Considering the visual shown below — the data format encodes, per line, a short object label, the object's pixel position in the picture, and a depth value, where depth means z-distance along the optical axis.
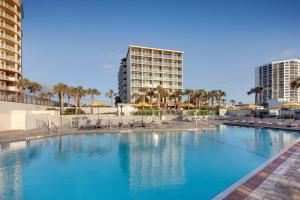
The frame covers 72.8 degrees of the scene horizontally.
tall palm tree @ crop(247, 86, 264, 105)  47.39
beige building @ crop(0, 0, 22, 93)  35.66
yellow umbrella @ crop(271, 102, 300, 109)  27.61
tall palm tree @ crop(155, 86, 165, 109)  44.74
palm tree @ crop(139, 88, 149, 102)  46.13
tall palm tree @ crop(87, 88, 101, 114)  42.64
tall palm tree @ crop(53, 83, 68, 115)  31.62
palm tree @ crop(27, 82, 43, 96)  34.03
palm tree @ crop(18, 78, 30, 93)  33.59
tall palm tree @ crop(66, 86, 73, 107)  32.88
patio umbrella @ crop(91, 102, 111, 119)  25.45
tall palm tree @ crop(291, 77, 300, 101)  32.00
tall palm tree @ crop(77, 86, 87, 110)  36.40
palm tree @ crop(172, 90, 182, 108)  48.42
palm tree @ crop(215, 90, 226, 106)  51.22
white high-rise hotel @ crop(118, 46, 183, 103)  54.31
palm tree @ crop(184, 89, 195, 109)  49.39
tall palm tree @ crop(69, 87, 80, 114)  34.12
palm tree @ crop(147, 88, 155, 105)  47.33
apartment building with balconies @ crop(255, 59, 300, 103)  100.50
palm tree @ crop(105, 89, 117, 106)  54.73
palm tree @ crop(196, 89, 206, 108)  48.53
